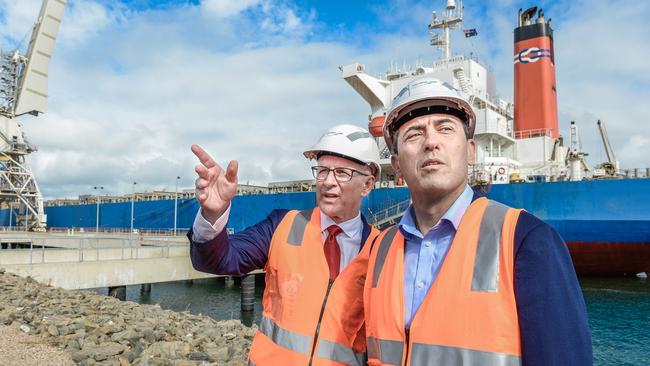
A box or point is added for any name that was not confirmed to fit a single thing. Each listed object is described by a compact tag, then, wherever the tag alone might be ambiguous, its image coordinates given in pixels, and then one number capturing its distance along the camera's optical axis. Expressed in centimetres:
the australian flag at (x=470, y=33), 2672
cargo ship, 1652
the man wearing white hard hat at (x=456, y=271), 121
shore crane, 3081
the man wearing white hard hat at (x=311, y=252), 203
